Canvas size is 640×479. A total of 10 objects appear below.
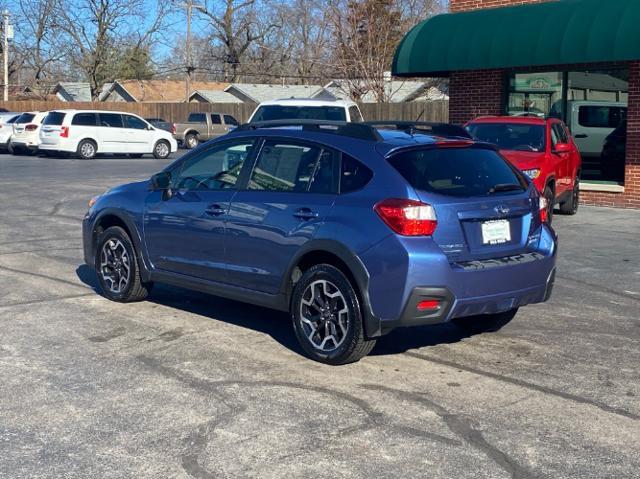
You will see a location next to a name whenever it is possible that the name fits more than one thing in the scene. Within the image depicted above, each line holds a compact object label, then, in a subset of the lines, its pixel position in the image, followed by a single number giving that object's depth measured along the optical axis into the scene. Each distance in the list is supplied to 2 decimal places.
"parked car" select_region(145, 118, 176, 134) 42.81
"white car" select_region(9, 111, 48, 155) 32.12
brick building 17.27
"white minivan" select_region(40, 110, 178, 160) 31.03
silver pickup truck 43.62
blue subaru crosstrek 6.14
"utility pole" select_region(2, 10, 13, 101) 56.34
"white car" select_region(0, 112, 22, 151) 34.88
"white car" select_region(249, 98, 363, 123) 17.53
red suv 14.25
